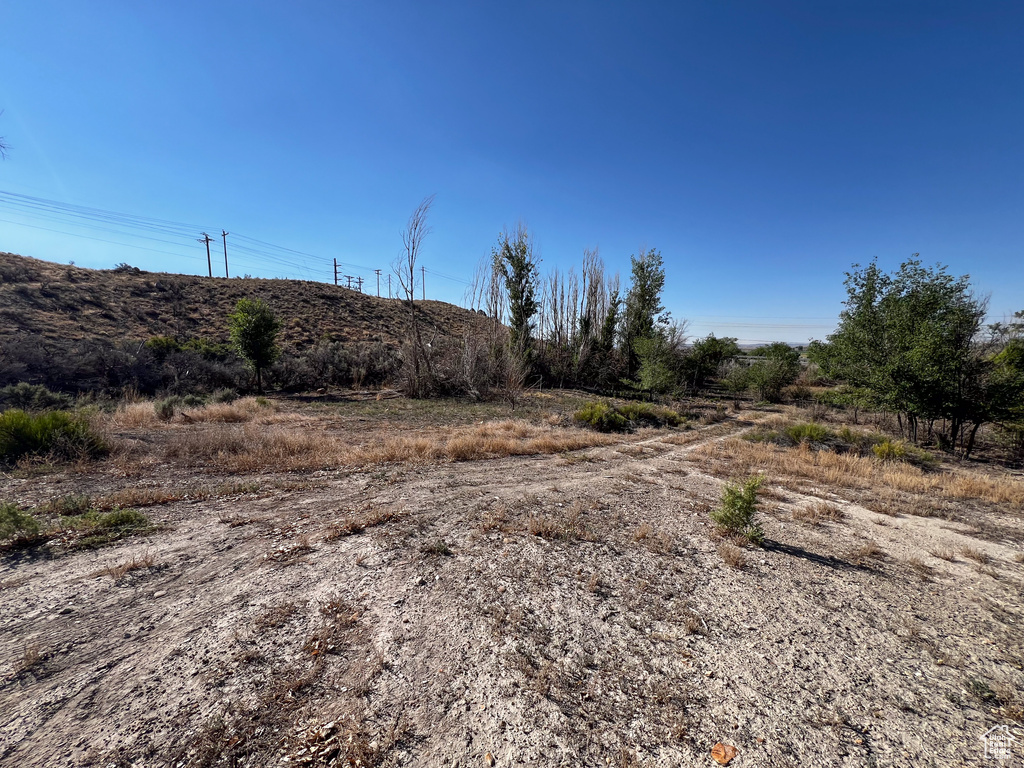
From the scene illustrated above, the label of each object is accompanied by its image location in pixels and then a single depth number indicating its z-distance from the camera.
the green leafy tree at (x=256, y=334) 18.53
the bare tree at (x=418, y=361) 20.03
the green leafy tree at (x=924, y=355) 11.16
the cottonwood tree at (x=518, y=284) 24.75
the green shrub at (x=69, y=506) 4.53
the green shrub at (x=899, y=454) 9.87
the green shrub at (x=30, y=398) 11.10
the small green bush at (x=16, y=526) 3.76
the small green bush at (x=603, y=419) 13.11
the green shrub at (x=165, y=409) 11.30
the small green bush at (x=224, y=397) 15.24
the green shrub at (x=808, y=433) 11.34
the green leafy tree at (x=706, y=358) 27.02
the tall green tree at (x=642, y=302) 28.88
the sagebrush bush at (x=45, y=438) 6.32
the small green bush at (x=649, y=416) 14.47
